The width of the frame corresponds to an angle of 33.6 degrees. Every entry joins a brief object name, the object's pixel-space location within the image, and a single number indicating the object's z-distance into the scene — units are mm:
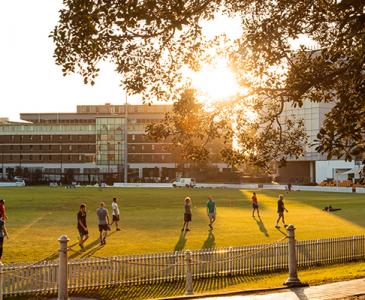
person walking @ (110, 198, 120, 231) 29328
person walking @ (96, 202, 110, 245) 24328
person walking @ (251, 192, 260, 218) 37156
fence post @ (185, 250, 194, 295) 15398
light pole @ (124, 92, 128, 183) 126738
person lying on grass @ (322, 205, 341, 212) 44219
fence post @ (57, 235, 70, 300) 14031
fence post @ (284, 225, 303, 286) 15969
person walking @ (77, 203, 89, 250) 23608
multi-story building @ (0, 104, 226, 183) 138188
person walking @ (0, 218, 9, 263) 19836
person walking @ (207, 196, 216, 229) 30277
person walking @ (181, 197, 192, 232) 28375
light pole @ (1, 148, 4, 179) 144838
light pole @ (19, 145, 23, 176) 143600
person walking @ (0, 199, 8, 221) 22516
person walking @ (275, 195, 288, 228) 31628
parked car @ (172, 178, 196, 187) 102831
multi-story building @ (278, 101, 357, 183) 114000
